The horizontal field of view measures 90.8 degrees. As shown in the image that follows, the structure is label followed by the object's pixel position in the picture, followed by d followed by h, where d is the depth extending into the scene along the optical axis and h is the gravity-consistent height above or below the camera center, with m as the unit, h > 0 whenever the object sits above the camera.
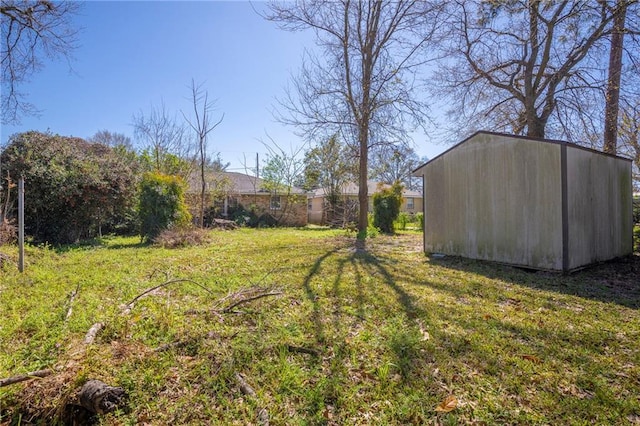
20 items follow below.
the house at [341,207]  17.64 +0.54
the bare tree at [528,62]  9.27 +5.09
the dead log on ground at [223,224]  14.75 -0.38
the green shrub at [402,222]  16.65 -0.35
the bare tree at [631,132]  9.68 +2.78
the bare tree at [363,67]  11.52 +5.68
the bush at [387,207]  13.94 +0.37
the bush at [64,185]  8.19 +0.90
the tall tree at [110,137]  24.17 +6.20
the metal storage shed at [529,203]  5.91 +0.26
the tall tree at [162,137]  15.64 +4.15
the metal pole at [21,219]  4.79 -0.04
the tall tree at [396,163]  12.88 +2.99
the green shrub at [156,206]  9.40 +0.30
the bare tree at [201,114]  13.03 +4.27
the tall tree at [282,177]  18.56 +2.32
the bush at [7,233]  6.60 -0.35
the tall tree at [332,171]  17.70 +2.58
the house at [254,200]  16.91 +0.92
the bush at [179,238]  8.59 -0.63
